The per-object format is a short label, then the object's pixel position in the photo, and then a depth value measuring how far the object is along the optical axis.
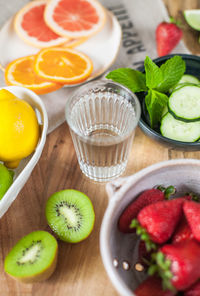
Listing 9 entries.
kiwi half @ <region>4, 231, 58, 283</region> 0.74
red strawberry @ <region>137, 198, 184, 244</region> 0.67
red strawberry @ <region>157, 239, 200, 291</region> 0.61
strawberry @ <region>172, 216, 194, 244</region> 0.70
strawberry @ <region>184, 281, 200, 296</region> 0.64
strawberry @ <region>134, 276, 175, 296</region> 0.66
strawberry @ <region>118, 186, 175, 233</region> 0.74
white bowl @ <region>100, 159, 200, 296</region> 0.67
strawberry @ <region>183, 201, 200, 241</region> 0.68
